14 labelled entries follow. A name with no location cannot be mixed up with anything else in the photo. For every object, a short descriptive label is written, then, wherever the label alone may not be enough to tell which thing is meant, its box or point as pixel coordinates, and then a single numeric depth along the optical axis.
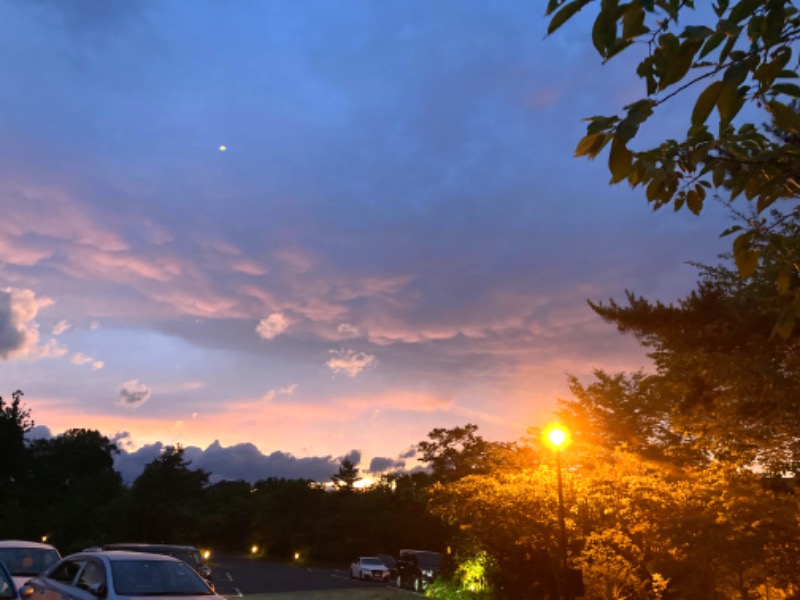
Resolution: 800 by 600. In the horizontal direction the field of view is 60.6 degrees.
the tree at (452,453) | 57.81
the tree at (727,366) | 17.33
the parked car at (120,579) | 9.07
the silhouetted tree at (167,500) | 55.19
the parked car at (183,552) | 17.20
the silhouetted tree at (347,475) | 86.69
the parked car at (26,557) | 13.47
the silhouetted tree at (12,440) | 72.00
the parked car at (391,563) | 46.25
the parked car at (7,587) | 8.94
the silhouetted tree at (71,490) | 57.27
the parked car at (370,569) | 44.81
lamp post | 16.73
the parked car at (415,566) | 37.91
